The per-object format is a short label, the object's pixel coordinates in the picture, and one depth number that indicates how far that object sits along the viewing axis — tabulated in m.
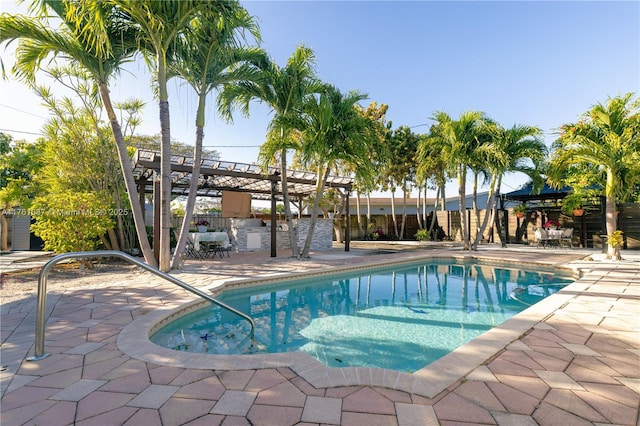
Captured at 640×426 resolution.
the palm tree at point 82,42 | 5.25
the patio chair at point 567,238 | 12.94
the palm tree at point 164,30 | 5.47
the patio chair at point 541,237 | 13.15
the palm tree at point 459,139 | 11.47
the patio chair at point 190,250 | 10.51
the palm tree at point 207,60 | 6.25
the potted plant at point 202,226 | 11.67
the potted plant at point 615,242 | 8.45
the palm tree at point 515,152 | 11.28
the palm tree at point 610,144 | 8.05
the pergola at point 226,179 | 8.77
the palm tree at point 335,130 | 8.71
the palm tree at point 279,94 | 8.56
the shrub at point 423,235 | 18.48
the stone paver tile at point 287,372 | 2.33
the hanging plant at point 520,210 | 14.87
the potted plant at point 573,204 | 12.30
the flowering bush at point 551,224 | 13.41
